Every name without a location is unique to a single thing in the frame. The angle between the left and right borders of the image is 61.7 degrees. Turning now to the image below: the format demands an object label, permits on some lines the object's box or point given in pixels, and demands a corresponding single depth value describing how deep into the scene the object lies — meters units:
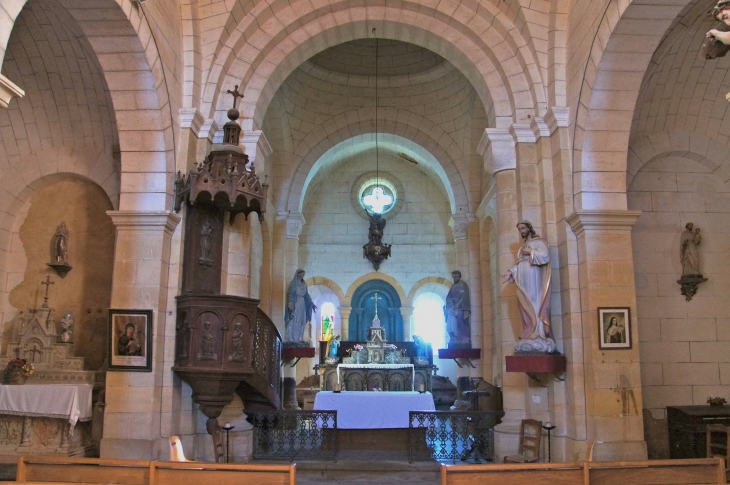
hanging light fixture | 15.41
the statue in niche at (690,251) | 8.66
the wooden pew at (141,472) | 4.07
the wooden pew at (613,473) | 4.16
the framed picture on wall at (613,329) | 7.17
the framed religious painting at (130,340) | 7.24
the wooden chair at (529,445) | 7.21
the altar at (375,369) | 12.33
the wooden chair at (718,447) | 6.20
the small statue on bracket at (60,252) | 8.65
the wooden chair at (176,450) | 5.06
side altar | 7.41
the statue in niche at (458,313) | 12.76
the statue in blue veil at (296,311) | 12.96
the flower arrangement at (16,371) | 7.68
